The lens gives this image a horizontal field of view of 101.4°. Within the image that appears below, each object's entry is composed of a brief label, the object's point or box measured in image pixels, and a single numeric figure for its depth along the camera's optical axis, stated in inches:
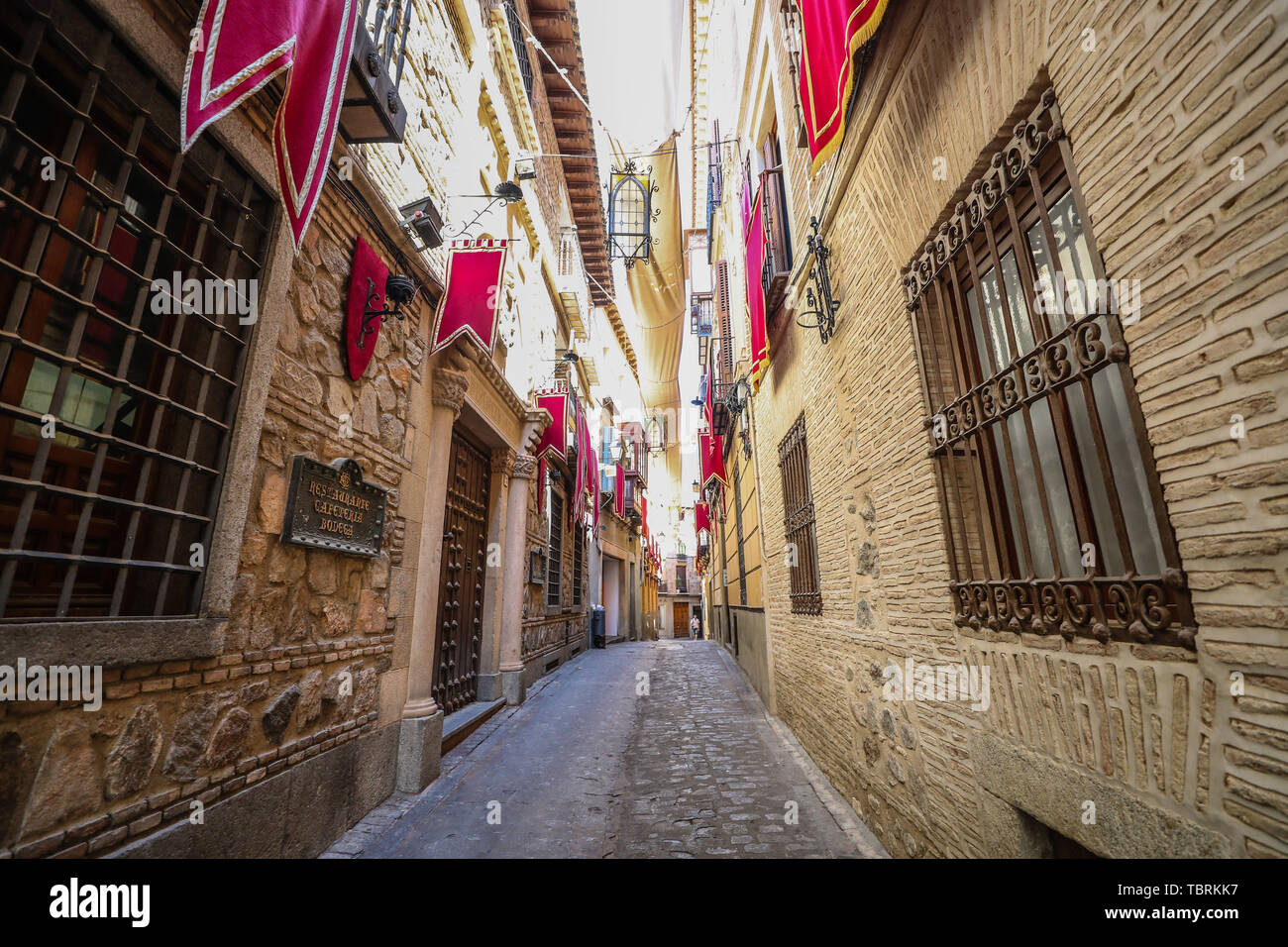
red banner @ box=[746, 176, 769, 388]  234.8
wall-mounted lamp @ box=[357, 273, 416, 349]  153.2
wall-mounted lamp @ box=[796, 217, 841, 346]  161.9
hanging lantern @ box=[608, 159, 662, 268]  326.6
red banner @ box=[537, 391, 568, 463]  351.9
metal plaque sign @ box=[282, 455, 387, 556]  122.9
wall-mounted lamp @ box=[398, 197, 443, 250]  180.9
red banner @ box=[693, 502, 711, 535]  752.5
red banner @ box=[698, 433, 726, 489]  506.1
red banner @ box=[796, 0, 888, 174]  102.4
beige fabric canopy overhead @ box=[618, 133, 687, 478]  359.9
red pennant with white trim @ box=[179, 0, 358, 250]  74.4
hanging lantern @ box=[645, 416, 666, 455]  1128.8
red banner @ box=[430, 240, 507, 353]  195.0
